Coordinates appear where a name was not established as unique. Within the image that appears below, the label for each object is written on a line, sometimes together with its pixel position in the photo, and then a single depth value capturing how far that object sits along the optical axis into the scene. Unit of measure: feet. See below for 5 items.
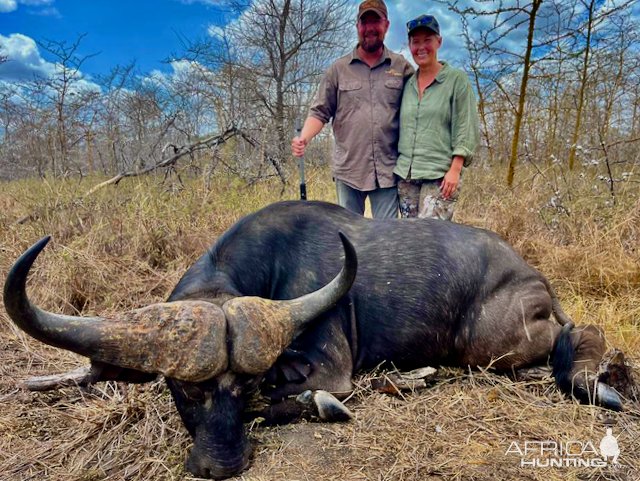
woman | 12.89
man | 13.96
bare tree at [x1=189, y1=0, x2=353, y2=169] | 42.86
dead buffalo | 6.28
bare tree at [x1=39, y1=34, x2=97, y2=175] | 28.09
